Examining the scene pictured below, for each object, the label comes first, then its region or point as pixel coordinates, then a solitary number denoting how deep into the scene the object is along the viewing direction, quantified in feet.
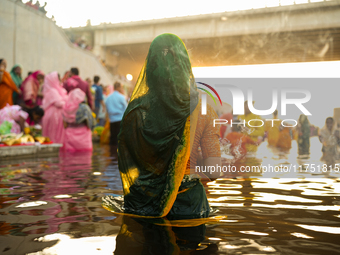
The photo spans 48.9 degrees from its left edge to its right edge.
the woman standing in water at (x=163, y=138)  8.13
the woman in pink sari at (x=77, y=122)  27.91
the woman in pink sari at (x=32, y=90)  29.96
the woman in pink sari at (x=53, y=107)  29.45
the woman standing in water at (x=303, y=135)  25.17
